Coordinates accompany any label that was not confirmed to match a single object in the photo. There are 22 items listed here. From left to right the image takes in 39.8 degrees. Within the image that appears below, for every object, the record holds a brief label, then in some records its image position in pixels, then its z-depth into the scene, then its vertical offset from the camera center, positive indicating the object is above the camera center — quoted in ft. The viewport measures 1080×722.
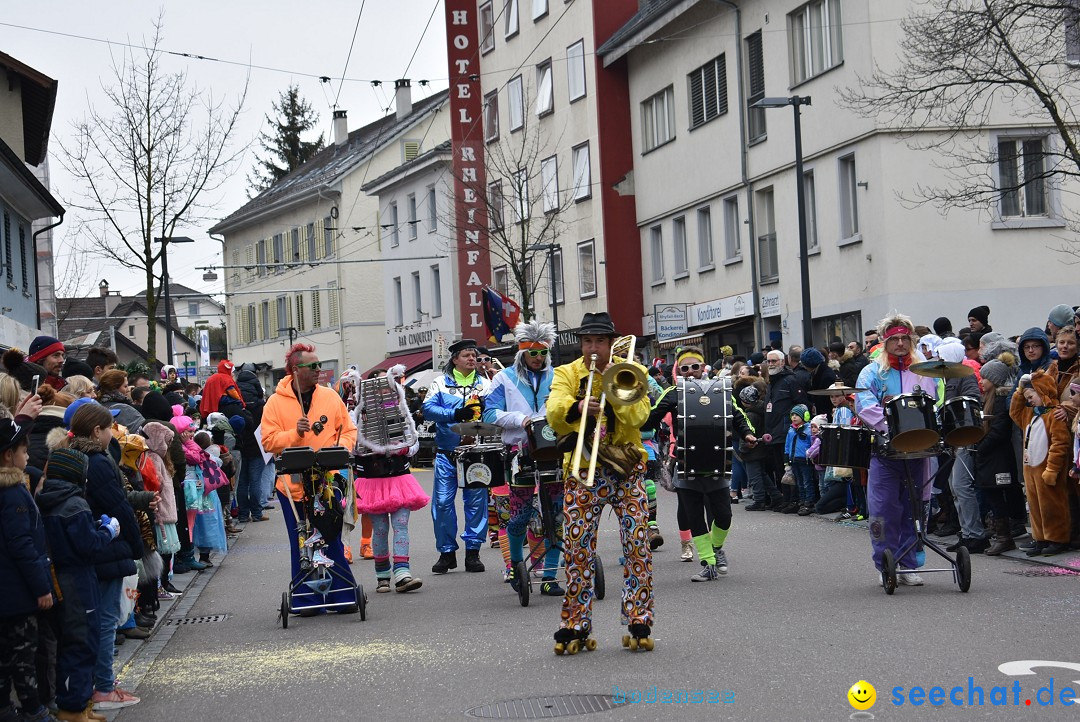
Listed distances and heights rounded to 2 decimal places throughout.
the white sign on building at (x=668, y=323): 100.42 +4.54
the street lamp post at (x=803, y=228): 81.30 +8.74
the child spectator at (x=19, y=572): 21.89 -2.30
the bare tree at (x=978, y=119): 82.12 +15.19
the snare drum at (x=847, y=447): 35.47 -1.54
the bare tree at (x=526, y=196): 140.15 +19.14
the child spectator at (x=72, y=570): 24.03 -2.57
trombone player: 27.96 -1.59
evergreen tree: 276.21 +48.77
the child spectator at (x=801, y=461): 58.65 -3.03
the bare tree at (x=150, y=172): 115.03 +18.55
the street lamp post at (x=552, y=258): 125.97 +11.62
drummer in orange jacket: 36.27 -0.50
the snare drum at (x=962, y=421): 34.32 -0.98
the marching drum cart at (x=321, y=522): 35.40 -2.83
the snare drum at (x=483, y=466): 41.75 -1.93
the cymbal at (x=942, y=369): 33.45 +0.22
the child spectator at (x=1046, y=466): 39.93 -2.44
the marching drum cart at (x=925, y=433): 34.09 -1.22
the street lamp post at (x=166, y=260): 116.67 +12.27
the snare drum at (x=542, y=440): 32.60 -0.98
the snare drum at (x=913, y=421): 34.14 -0.94
